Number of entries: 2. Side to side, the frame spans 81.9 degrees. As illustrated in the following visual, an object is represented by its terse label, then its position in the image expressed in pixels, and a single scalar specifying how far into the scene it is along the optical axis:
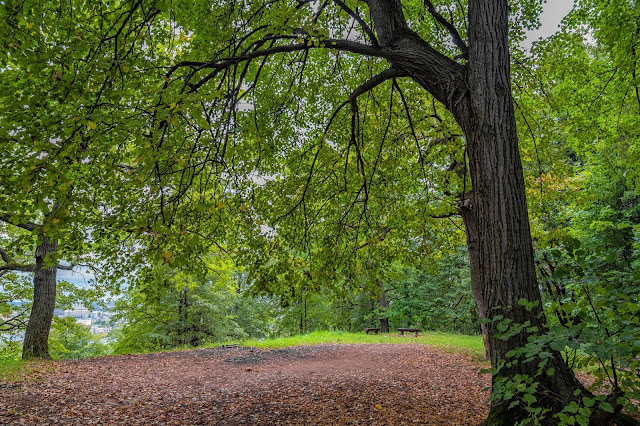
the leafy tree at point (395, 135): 3.22
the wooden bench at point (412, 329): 17.95
